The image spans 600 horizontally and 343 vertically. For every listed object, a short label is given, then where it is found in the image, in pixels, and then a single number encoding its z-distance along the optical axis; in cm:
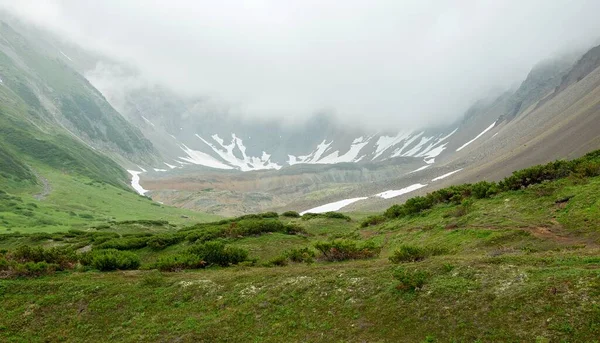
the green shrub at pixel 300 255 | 2239
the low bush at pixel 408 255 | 1750
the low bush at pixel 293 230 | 3694
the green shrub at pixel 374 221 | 3716
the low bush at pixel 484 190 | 2859
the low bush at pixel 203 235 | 3222
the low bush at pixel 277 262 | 2159
